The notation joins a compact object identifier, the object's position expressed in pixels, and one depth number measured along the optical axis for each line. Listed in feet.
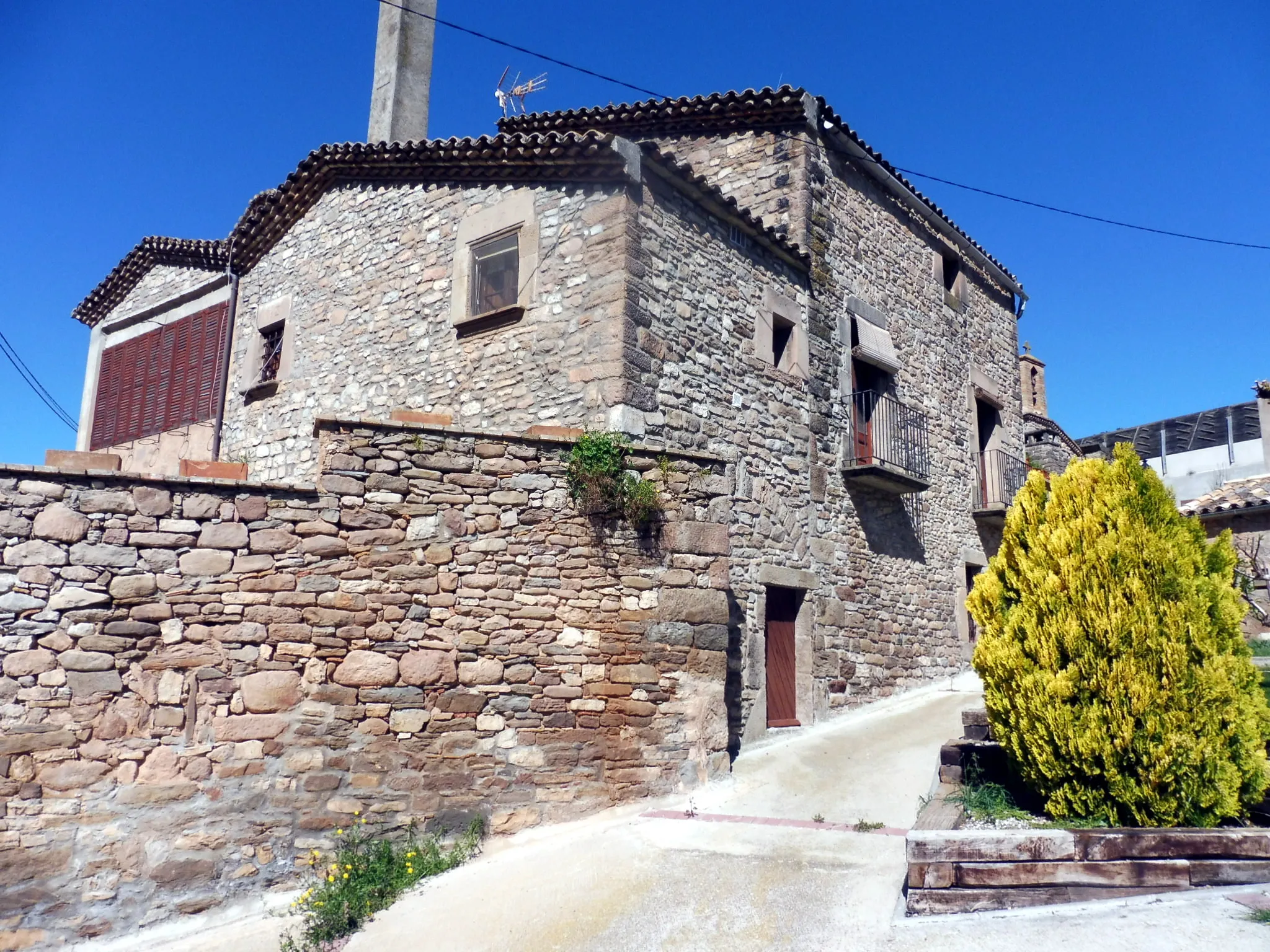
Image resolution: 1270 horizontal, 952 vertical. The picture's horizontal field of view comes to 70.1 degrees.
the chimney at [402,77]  41.73
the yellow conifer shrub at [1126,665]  16.19
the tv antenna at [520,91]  43.37
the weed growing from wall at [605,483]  23.29
